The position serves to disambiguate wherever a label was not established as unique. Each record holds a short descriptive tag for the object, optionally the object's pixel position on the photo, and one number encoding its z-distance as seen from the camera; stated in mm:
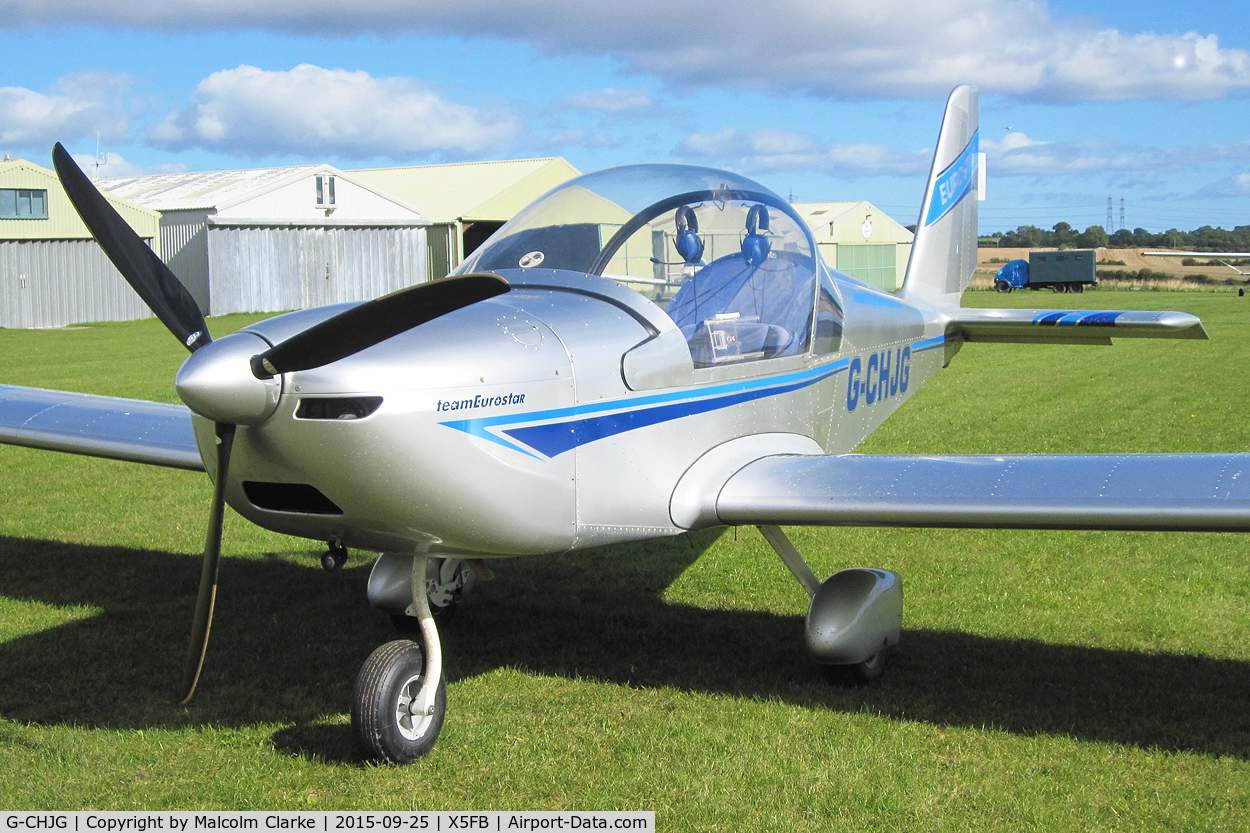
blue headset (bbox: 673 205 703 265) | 4875
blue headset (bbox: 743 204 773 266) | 5113
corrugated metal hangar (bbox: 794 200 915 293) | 49562
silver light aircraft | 3396
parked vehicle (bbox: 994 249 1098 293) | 52125
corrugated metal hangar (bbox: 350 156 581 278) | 39531
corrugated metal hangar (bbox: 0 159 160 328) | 30906
